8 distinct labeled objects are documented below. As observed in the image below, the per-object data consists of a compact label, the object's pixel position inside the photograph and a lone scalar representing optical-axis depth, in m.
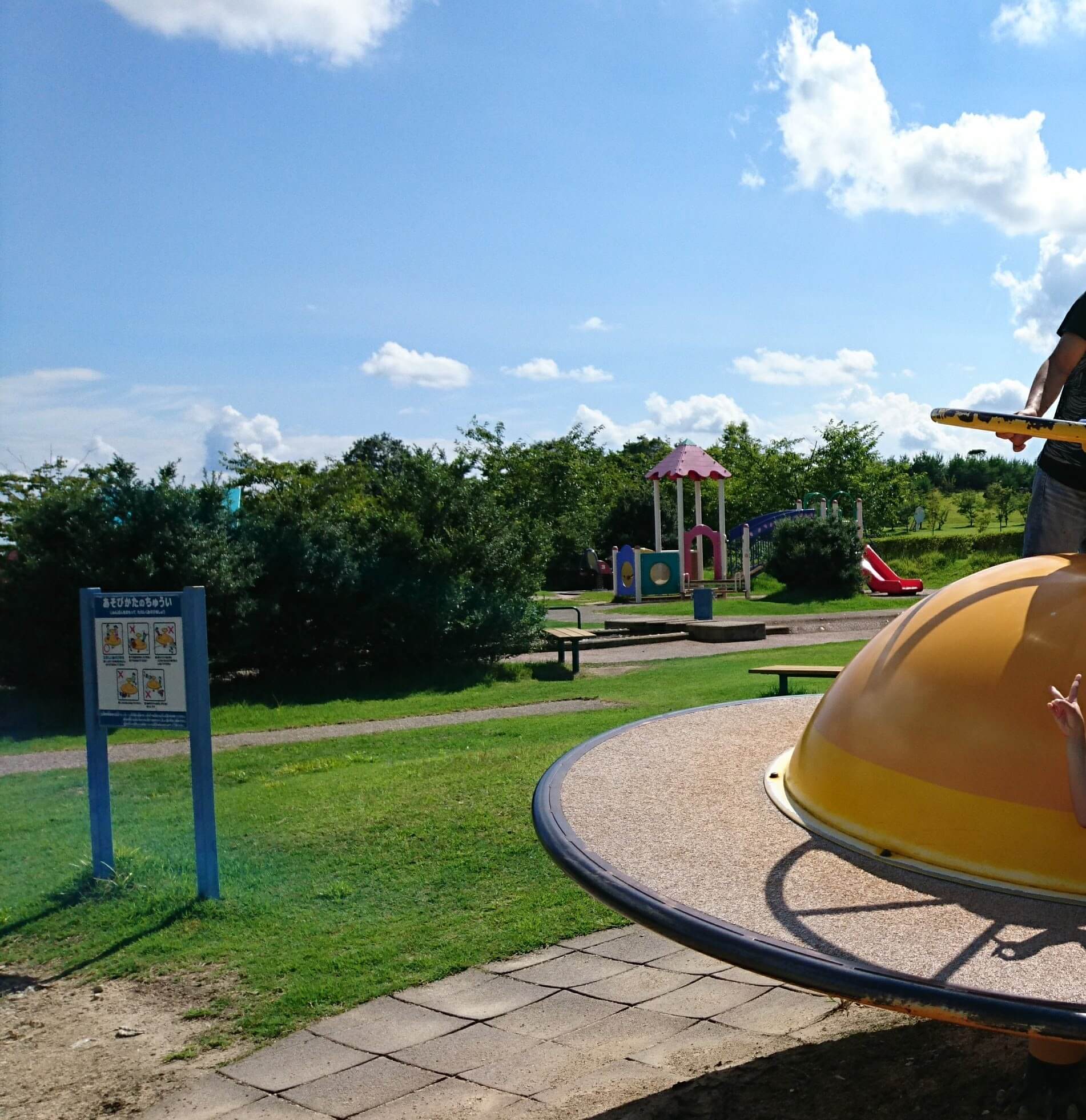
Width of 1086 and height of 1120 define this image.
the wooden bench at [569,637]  18.27
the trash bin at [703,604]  25.08
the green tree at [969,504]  57.44
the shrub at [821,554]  31.11
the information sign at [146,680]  6.88
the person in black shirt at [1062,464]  4.21
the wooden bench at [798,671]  10.64
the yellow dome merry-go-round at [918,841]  2.64
